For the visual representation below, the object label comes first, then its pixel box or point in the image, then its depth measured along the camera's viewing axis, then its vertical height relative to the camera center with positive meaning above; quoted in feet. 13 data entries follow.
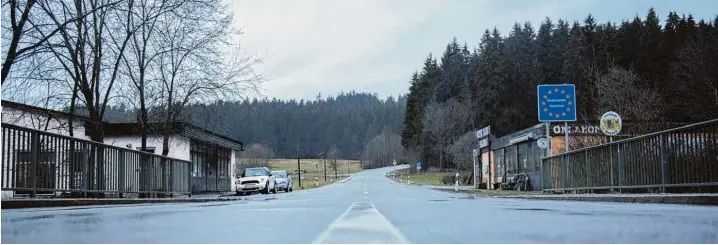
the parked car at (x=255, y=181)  120.26 -3.63
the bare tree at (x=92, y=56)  58.29 +10.79
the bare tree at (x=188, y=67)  71.77 +12.00
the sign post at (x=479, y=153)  123.75 +1.34
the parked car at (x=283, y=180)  137.90 -3.99
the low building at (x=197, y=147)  108.58 +3.18
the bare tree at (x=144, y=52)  65.36 +12.98
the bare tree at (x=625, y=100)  94.02 +9.41
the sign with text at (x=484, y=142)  132.46 +3.33
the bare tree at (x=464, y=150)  254.88 +3.49
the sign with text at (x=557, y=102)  83.61 +7.13
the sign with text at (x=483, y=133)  118.69 +4.92
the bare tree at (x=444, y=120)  302.14 +18.91
